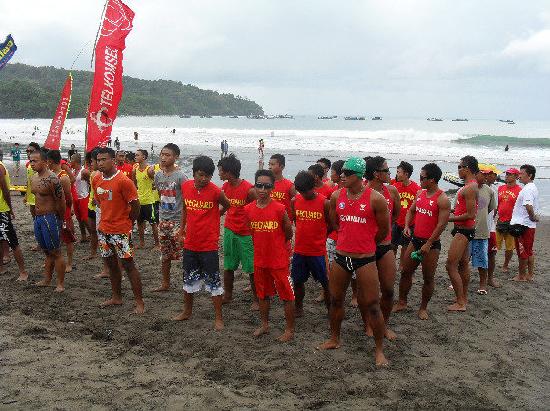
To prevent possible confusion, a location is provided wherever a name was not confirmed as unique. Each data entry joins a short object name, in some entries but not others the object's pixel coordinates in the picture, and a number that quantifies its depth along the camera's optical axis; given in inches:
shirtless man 254.3
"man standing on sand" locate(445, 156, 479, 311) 245.8
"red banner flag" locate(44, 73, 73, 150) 449.5
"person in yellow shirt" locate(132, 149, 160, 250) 362.9
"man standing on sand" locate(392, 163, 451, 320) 232.1
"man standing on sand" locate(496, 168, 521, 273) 337.4
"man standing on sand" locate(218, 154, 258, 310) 240.8
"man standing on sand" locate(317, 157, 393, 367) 181.6
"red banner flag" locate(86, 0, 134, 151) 309.6
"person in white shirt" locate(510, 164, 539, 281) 323.6
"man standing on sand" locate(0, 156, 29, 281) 280.1
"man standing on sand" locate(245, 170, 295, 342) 205.2
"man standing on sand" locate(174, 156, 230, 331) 218.5
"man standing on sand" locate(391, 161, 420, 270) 302.7
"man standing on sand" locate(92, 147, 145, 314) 230.2
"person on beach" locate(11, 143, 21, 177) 853.2
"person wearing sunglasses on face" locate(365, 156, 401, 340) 205.3
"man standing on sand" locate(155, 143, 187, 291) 264.1
